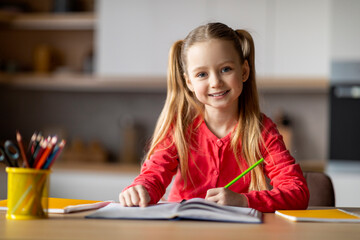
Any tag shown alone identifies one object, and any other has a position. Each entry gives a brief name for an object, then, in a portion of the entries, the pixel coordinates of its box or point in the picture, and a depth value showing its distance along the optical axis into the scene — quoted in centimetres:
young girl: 137
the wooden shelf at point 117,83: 328
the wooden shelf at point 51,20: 355
